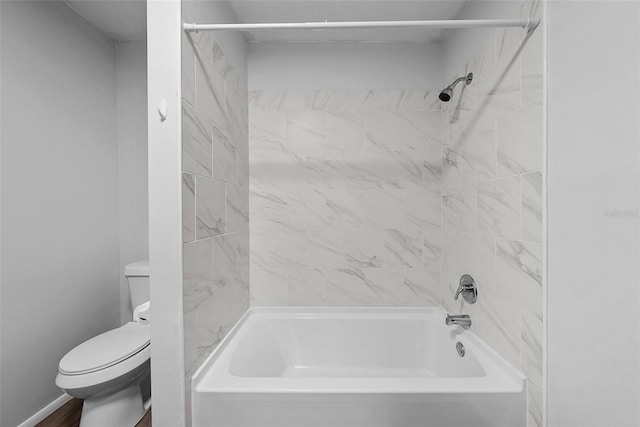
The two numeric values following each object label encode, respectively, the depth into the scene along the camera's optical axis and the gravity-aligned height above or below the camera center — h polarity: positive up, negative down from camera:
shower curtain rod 1.11 +0.65
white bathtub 1.14 -0.68
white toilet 1.52 -0.79
